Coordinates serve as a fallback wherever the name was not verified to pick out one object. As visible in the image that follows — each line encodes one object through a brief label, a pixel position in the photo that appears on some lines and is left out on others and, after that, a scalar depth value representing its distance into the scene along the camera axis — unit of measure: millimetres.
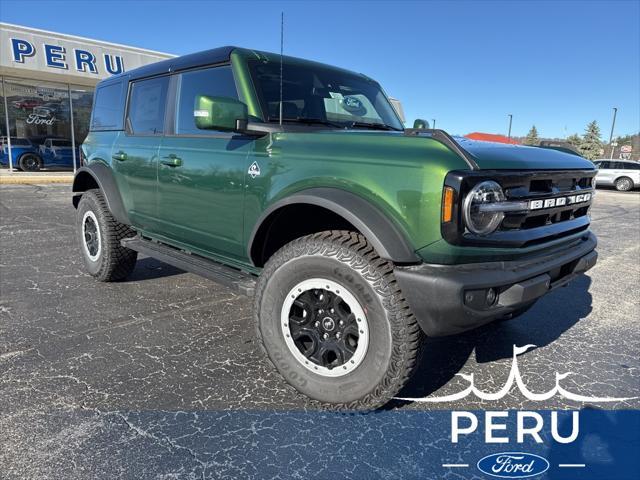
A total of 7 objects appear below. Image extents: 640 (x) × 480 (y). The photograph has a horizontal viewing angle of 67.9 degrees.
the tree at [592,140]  70562
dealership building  14656
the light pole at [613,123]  51588
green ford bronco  2205
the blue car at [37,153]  17641
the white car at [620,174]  22281
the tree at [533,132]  97175
